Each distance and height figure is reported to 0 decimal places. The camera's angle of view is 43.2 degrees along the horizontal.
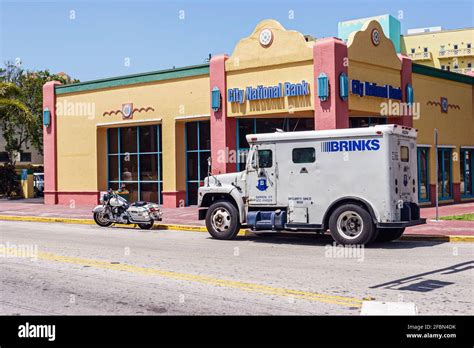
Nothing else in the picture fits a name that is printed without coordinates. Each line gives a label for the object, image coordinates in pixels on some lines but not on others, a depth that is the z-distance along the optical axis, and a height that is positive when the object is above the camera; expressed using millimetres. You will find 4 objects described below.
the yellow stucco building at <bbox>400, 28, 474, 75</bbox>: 88625 +21160
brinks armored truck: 13656 +80
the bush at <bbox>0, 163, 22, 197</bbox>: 38219 +785
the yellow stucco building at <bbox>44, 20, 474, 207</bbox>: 22781 +3439
